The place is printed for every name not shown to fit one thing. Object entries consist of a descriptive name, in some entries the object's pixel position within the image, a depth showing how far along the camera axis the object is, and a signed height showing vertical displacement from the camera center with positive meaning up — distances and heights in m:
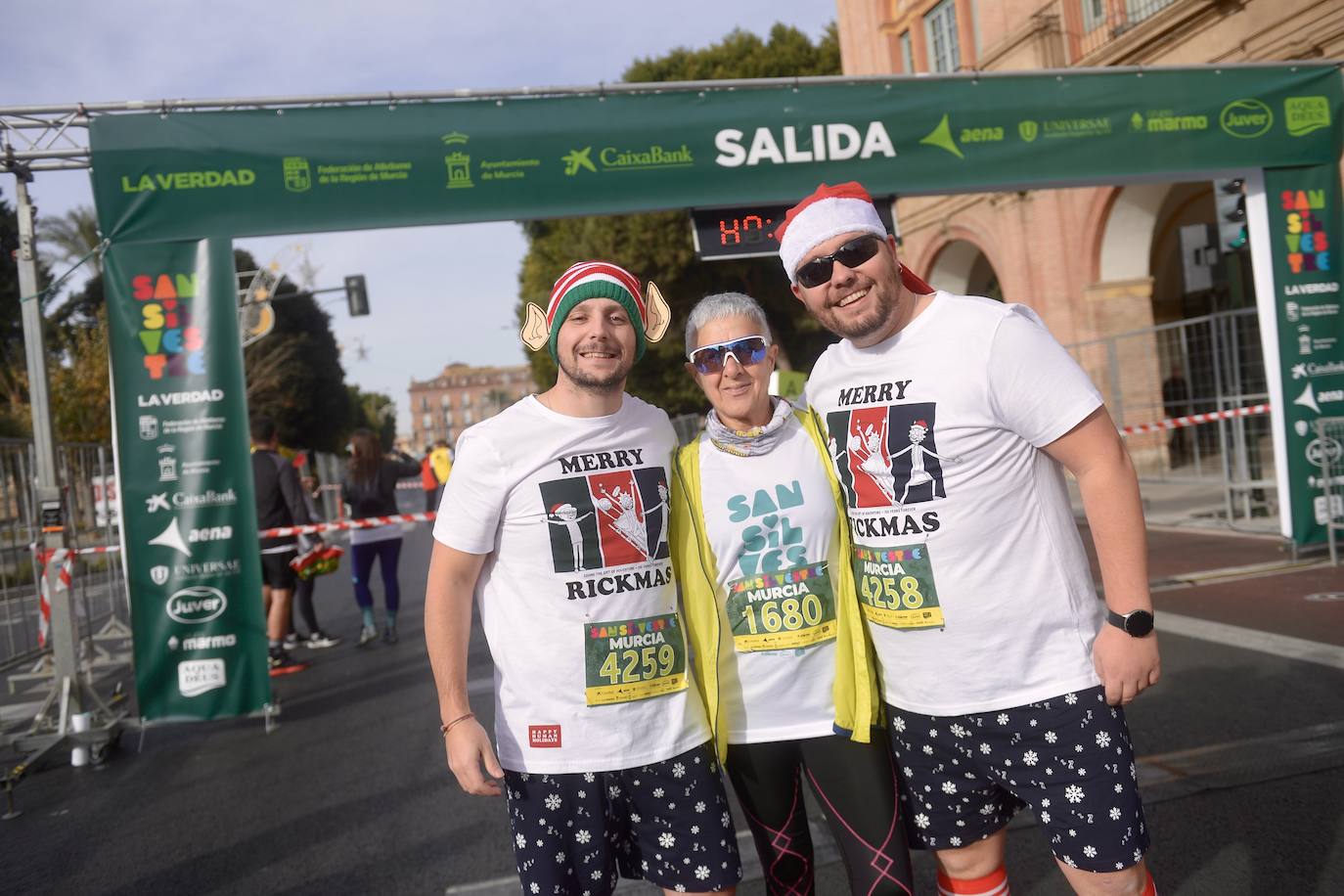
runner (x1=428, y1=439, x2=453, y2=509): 11.53 -0.06
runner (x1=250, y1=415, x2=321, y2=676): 7.95 -0.34
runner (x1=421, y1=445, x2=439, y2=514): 11.79 -0.28
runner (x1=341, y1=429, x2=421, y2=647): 8.65 -0.43
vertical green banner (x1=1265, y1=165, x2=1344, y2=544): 8.09 +0.45
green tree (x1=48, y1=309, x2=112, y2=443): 22.42 +2.26
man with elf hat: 2.28 -0.45
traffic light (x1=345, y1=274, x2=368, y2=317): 24.64 +4.13
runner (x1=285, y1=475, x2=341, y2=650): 9.02 -1.34
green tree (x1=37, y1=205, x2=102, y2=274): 34.44 +9.05
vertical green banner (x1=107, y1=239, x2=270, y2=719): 5.96 +0.00
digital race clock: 6.93 +1.33
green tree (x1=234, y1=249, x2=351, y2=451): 42.03 +4.17
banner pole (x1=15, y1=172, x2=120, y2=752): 5.92 -0.10
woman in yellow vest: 2.36 -0.55
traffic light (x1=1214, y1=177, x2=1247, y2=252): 8.61 +1.40
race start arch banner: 6.00 +1.79
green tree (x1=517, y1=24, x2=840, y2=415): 26.20 +4.78
